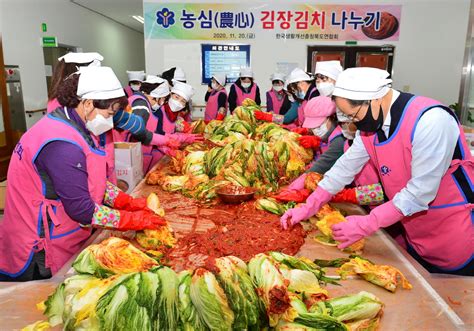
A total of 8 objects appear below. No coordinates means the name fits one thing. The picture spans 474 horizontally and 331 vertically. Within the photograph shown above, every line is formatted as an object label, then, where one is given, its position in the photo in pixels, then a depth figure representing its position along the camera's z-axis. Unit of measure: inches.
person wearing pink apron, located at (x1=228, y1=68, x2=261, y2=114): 314.8
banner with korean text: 349.1
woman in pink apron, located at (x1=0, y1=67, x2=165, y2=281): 74.5
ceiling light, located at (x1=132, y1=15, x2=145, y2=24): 546.9
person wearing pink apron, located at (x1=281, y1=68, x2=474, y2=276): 75.2
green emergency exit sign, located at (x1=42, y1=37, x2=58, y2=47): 350.3
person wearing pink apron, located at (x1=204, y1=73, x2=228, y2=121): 306.3
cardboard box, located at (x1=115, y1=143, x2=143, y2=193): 129.5
